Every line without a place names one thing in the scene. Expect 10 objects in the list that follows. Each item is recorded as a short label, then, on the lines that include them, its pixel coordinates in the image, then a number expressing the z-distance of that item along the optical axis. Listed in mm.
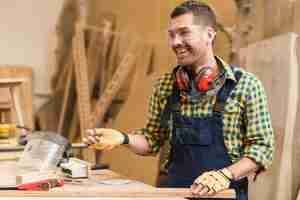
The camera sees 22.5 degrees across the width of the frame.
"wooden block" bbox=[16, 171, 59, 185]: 2511
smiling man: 2727
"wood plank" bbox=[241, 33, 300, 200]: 3242
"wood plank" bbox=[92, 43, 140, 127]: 5490
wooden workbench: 2445
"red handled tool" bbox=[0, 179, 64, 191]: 2501
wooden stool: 4541
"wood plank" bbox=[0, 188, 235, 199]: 2470
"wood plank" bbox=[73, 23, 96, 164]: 5600
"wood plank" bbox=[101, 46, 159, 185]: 4948
